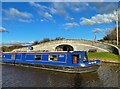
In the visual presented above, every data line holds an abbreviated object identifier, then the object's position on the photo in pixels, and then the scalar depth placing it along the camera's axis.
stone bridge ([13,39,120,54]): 15.92
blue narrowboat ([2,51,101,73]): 8.84
